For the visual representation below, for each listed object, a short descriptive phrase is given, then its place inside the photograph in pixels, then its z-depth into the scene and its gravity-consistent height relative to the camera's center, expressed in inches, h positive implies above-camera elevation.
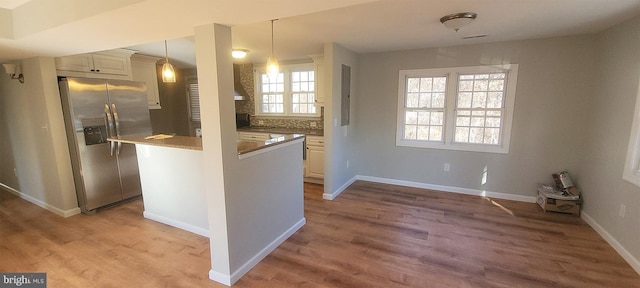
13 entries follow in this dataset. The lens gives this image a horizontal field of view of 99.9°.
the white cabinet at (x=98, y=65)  126.8 +20.0
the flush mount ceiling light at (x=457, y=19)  93.4 +29.6
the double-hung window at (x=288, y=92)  192.4 +9.1
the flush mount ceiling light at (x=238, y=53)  138.4 +26.3
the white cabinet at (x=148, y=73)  166.3 +20.1
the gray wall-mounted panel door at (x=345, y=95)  153.1 +5.2
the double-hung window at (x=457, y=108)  144.9 -2.4
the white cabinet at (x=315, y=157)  172.4 -33.6
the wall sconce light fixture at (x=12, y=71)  124.0 +15.8
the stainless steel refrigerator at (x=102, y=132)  125.7 -13.3
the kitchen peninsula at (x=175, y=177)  106.0 -30.5
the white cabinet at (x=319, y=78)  175.5 +17.0
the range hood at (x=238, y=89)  200.8 +11.4
